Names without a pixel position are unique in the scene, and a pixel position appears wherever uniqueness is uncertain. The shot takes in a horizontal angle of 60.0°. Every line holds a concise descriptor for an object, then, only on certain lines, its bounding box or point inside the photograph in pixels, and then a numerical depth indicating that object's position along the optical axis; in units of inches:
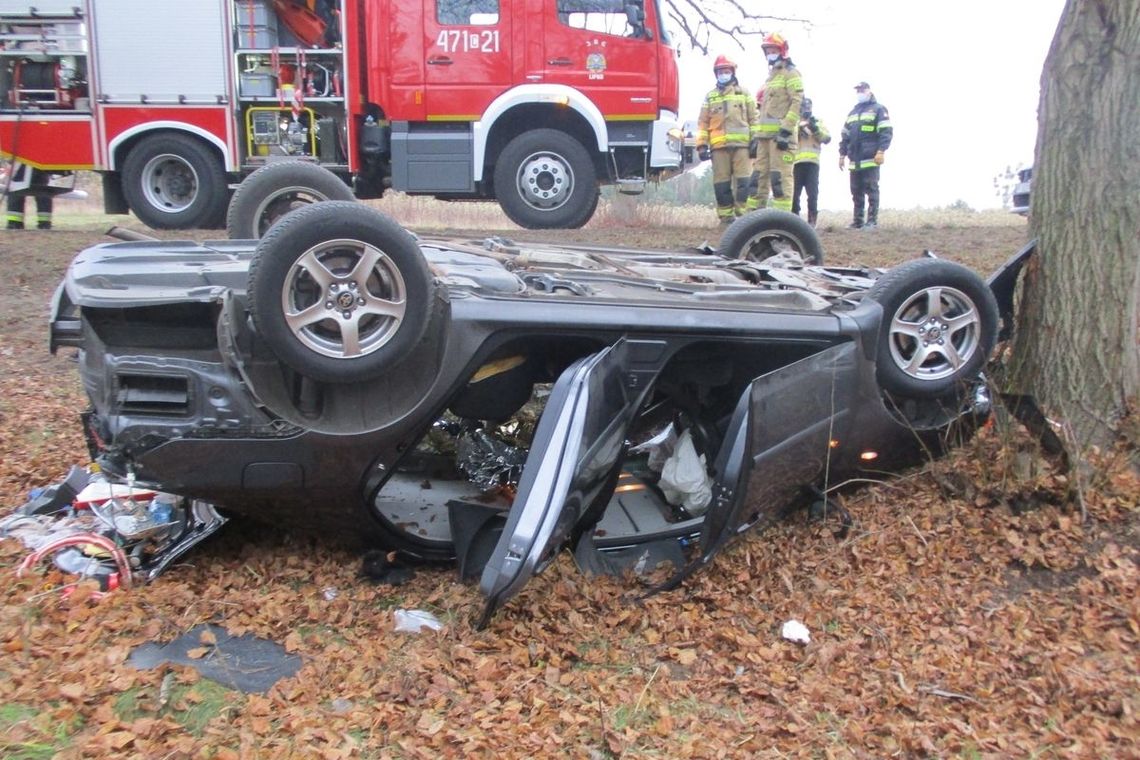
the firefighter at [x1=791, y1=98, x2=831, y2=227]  461.1
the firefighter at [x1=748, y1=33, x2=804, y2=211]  423.5
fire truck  403.9
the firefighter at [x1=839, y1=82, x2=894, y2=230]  482.3
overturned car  125.7
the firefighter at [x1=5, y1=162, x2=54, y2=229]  436.5
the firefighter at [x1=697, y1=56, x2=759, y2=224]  433.7
